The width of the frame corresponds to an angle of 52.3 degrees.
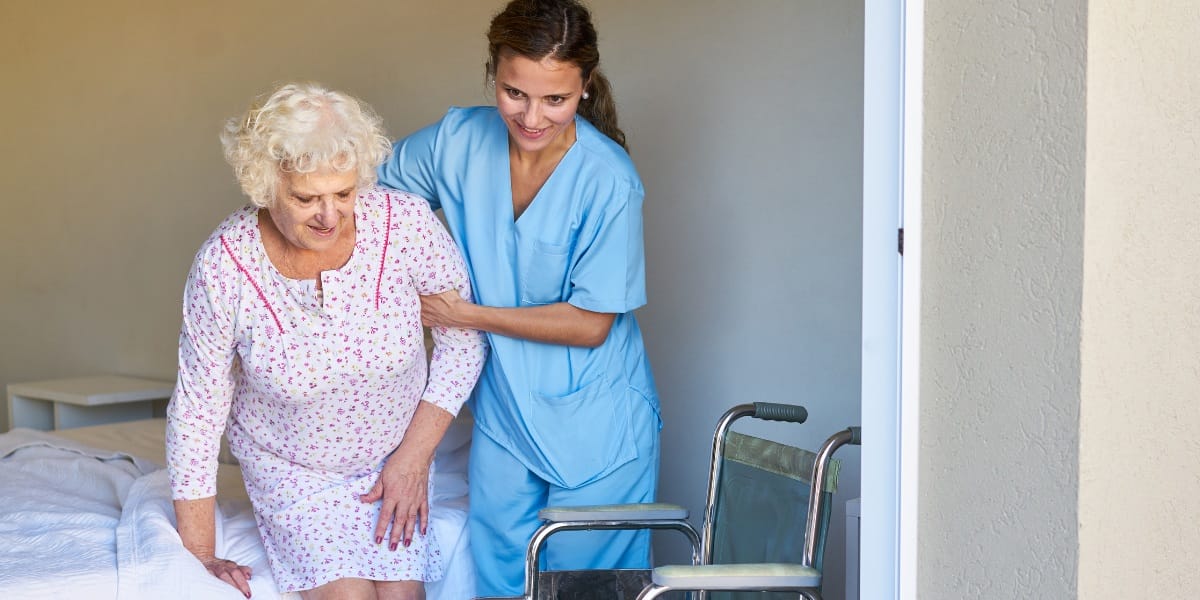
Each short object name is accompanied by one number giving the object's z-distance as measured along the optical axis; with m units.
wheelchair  1.90
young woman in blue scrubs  2.35
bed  2.10
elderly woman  2.02
